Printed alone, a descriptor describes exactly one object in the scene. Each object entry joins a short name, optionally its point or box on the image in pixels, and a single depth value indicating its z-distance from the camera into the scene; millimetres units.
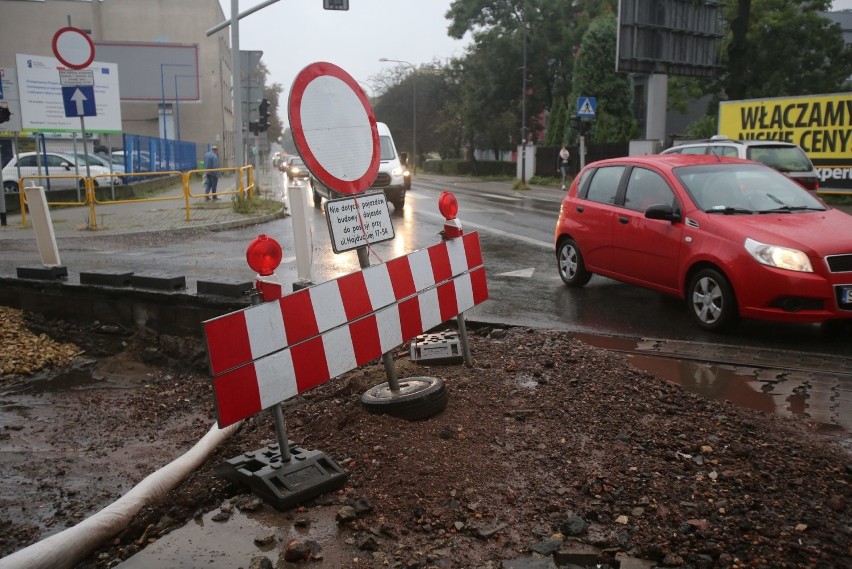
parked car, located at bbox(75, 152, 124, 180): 29738
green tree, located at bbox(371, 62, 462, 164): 70875
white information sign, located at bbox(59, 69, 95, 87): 15336
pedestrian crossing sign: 31266
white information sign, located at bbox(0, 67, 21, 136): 18875
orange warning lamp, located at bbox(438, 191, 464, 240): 5406
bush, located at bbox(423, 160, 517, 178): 55031
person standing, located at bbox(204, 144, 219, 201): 24705
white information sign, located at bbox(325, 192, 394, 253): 4430
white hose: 3371
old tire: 4527
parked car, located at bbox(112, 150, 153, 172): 31764
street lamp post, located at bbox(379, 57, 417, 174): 64688
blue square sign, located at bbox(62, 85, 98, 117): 15398
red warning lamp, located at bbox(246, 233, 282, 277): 3721
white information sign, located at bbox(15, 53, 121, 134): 23116
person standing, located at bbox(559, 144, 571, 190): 37081
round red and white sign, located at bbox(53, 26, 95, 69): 14648
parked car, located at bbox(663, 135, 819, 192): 16000
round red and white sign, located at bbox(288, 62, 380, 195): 4305
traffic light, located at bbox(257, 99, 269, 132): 33125
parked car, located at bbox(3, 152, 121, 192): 24469
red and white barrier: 3654
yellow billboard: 22969
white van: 21766
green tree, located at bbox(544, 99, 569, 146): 45250
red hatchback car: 6824
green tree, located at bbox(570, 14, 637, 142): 39562
